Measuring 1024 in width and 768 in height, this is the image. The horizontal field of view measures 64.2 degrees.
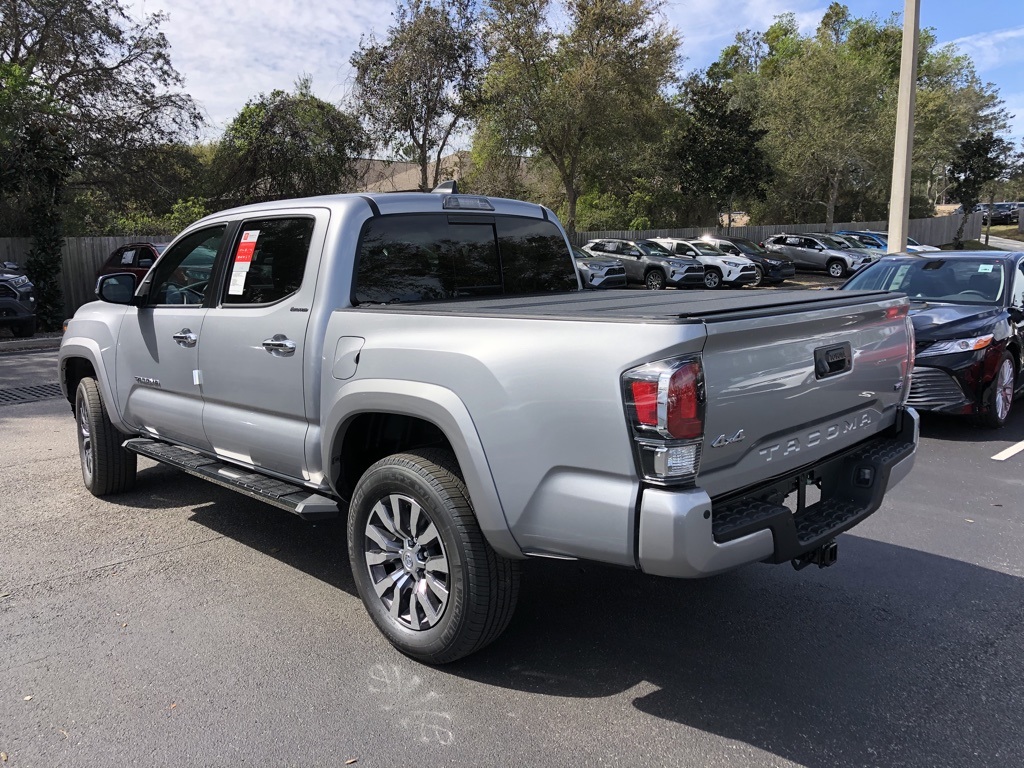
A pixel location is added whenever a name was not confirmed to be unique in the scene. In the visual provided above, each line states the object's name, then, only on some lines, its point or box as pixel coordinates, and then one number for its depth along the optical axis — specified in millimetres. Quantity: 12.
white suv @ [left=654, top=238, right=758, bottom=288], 26672
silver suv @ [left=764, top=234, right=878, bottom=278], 30203
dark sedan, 7312
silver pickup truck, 2725
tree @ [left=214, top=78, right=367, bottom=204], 27656
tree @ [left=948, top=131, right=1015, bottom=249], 42000
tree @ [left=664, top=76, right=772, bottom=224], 33812
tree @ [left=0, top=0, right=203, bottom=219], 22500
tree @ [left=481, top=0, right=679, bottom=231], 28297
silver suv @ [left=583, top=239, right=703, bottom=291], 26359
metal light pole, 12930
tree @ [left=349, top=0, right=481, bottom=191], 26891
